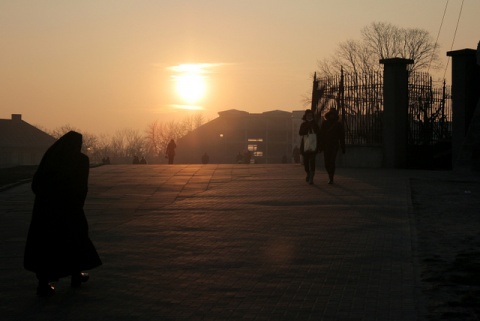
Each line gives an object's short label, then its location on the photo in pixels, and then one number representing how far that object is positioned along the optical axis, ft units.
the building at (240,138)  472.85
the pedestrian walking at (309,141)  70.13
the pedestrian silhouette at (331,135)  70.54
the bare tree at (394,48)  263.49
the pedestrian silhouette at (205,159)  200.73
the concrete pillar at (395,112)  91.35
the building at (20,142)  368.07
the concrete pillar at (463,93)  87.04
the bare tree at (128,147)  586.45
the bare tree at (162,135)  542.57
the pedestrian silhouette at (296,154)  166.61
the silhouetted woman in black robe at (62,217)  29.53
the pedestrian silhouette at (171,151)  156.68
